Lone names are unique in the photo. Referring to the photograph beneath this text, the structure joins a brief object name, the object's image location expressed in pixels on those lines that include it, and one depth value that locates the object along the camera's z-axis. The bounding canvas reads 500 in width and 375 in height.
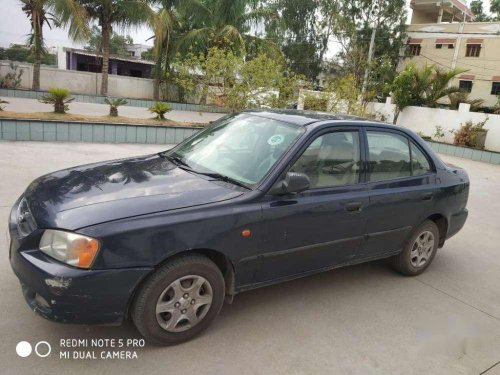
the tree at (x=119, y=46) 49.03
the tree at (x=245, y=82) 12.71
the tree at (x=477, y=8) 48.12
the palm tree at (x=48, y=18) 16.64
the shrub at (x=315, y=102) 14.19
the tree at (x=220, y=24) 19.69
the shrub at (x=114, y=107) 13.71
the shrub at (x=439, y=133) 19.03
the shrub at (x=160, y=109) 13.72
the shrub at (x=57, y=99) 11.89
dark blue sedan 2.56
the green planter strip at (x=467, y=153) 14.45
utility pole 26.97
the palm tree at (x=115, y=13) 18.42
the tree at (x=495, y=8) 41.06
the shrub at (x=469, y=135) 16.88
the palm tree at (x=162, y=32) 19.20
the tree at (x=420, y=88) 20.28
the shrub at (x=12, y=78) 20.01
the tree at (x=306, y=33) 34.88
